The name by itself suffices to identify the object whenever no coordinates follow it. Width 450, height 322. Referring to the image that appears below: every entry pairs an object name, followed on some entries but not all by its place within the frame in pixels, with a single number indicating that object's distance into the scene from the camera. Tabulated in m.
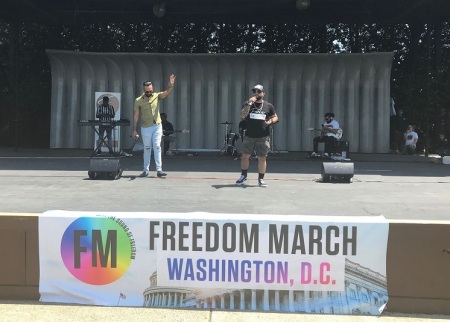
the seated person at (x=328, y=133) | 14.27
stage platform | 6.70
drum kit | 15.02
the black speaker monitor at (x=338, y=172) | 9.51
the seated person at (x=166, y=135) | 14.75
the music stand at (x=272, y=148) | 15.88
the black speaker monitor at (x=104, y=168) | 9.53
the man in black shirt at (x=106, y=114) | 13.46
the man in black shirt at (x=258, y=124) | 8.56
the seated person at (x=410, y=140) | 16.09
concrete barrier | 4.01
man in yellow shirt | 9.23
